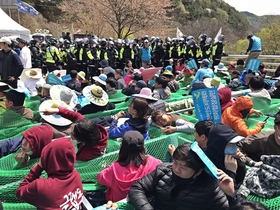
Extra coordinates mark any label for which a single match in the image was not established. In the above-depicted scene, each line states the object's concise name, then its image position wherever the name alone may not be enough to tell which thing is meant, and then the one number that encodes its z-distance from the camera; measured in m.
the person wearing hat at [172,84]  6.74
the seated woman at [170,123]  3.32
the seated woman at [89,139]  2.58
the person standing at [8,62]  6.45
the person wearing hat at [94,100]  4.30
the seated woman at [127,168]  2.22
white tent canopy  13.08
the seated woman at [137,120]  3.14
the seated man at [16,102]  3.80
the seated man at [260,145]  2.39
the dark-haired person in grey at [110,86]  5.74
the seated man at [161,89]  5.28
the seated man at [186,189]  1.76
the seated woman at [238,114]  3.36
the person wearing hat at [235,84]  6.77
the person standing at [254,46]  9.80
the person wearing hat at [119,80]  6.92
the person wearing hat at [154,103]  4.05
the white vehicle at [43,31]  24.41
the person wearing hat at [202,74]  7.07
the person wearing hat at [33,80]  6.24
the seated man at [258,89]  4.54
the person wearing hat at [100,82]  6.07
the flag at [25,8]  18.71
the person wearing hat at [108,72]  7.92
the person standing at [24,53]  9.06
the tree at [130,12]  22.86
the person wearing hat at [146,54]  12.13
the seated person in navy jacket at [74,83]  6.34
